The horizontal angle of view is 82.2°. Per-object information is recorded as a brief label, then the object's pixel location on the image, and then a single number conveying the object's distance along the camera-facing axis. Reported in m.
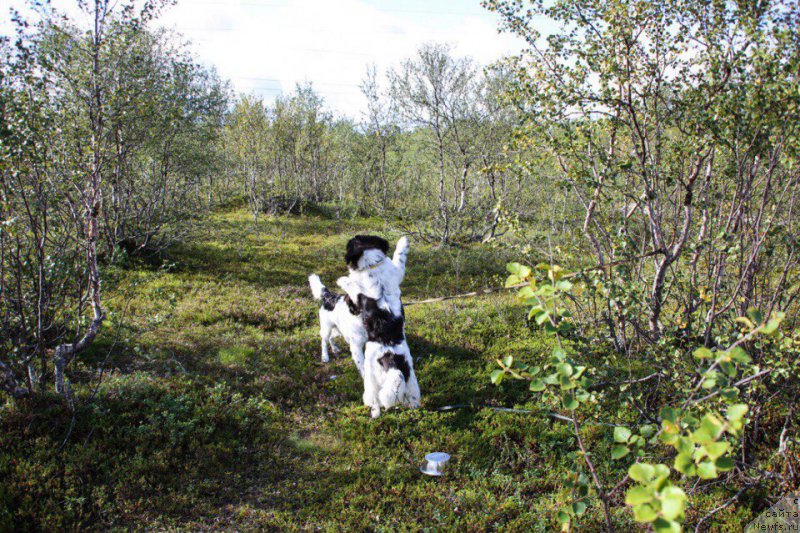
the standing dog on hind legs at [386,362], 6.03
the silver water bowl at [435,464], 5.02
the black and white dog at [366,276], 6.34
